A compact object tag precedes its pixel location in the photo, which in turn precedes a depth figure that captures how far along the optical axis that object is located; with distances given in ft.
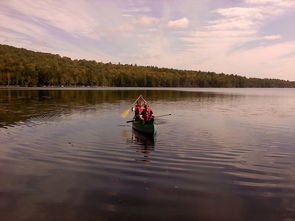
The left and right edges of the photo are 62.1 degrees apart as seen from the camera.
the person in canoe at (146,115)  74.18
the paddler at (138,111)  81.64
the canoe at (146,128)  69.07
